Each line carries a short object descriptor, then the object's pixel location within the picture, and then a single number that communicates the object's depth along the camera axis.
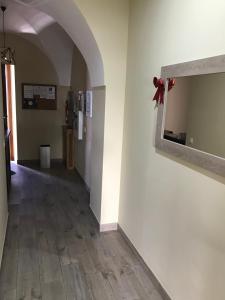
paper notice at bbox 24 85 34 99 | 5.40
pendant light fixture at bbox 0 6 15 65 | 4.80
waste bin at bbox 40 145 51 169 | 5.35
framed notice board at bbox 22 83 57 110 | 5.42
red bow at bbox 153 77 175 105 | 1.94
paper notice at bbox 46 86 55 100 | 5.54
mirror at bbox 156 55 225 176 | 1.40
